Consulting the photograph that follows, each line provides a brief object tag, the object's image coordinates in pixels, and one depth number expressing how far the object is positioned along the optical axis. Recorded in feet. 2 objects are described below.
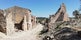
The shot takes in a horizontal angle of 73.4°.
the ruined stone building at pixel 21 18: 45.44
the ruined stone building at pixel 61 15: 54.20
